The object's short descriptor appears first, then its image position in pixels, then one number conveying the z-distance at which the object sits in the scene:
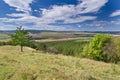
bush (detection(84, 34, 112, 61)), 24.67
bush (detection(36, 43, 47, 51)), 39.64
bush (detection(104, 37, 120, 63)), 21.26
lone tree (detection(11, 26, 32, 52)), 20.25
